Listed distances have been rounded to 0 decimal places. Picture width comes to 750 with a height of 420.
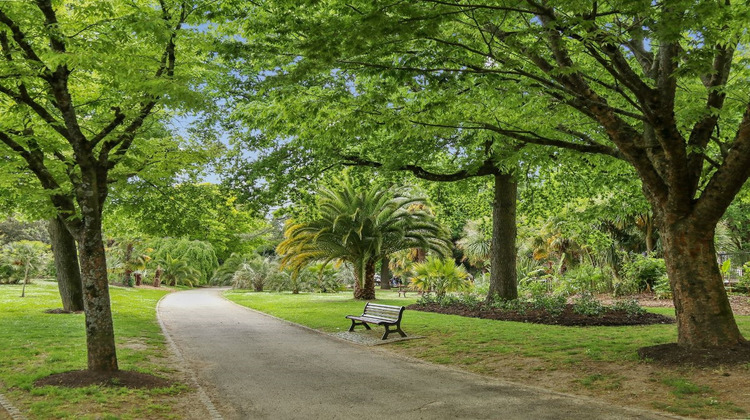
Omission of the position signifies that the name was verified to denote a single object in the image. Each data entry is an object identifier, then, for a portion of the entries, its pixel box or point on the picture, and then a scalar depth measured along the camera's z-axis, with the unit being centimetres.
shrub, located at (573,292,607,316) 1352
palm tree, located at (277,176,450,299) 2292
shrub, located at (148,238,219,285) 4581
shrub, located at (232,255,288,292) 3823
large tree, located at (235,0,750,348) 605
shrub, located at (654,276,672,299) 1866
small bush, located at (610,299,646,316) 1350
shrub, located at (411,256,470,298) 2117
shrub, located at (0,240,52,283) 2955
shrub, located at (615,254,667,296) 1989
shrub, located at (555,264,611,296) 2000
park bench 1107
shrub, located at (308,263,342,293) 3262
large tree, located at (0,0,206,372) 655
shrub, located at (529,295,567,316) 1431
